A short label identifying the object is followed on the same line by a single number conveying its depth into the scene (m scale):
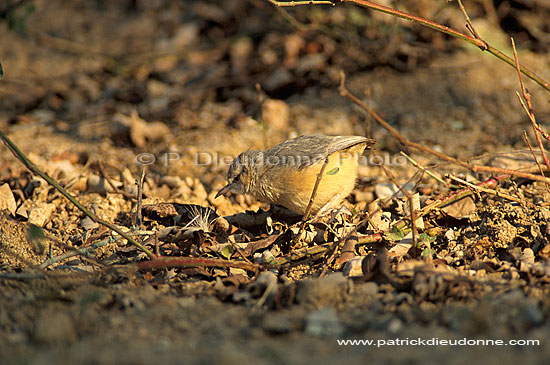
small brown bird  4.50
